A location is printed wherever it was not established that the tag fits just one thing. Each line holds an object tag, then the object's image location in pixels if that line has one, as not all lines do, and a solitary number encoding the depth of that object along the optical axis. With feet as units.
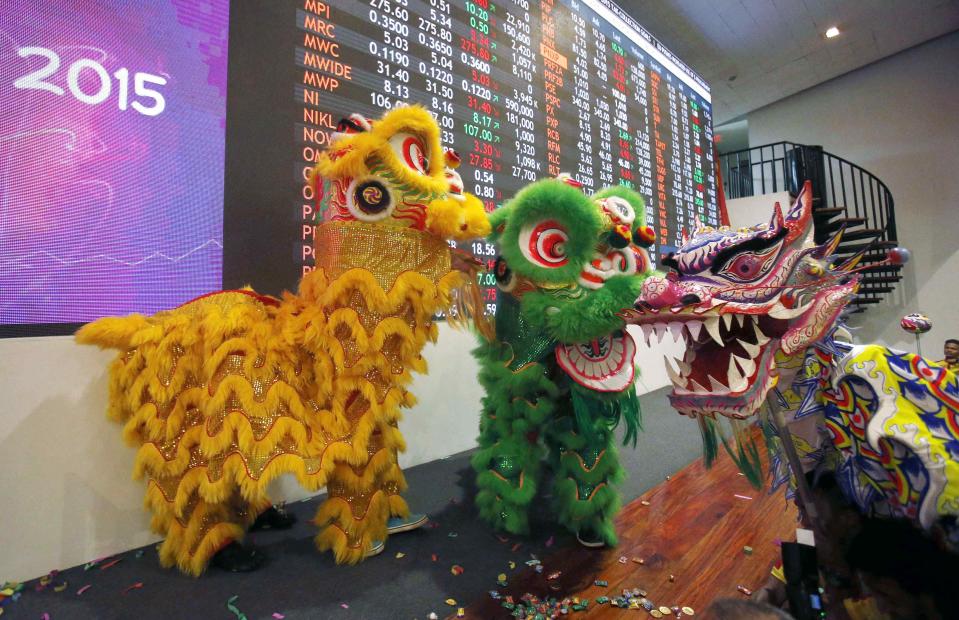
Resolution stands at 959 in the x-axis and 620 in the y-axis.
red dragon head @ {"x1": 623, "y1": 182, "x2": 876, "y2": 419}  2.87
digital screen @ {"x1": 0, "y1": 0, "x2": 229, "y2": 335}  4.53
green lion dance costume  4.52
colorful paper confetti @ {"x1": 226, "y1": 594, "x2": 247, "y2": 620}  3.68
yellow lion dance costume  3.92
